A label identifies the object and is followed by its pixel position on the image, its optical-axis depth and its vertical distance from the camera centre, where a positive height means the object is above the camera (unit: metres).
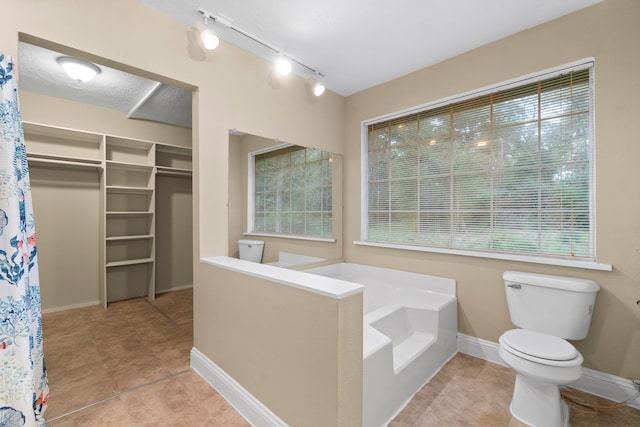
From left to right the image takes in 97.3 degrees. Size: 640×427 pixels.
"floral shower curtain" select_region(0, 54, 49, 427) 1.18 -0.30
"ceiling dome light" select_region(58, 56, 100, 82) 2.33 +1.22
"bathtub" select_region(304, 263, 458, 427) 1.51 -0.83
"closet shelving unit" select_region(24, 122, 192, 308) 3.22 +0.32
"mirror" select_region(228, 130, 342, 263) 2.27 +0.08
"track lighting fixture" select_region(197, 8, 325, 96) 1.91 +1.32
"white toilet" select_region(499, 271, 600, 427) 1.50 -0.75
